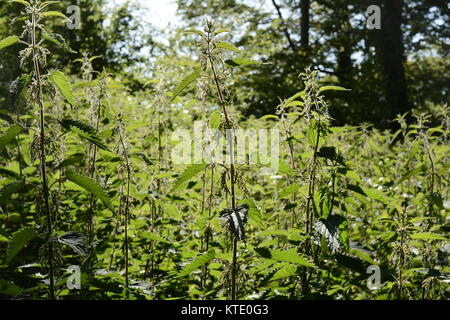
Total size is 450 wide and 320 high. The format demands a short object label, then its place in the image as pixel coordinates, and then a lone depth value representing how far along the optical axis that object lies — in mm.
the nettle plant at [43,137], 1896
